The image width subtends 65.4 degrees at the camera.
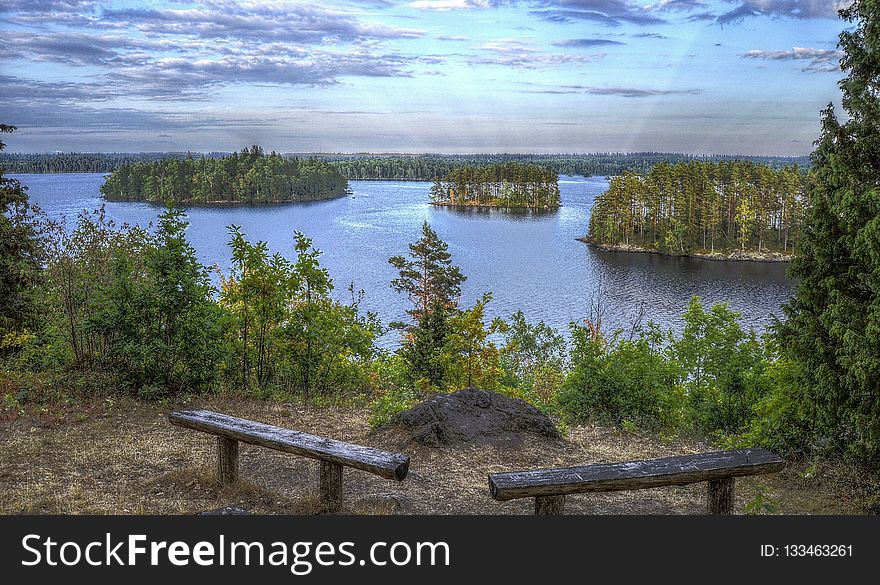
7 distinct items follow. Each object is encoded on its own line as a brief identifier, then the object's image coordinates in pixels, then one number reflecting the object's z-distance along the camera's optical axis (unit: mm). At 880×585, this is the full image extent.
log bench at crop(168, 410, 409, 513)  5141
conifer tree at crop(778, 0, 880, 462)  6031
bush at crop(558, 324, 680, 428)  10633
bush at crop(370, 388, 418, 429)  8627
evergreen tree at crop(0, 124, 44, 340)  11578
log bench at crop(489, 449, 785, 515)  4906
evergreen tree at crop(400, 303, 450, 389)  12539
